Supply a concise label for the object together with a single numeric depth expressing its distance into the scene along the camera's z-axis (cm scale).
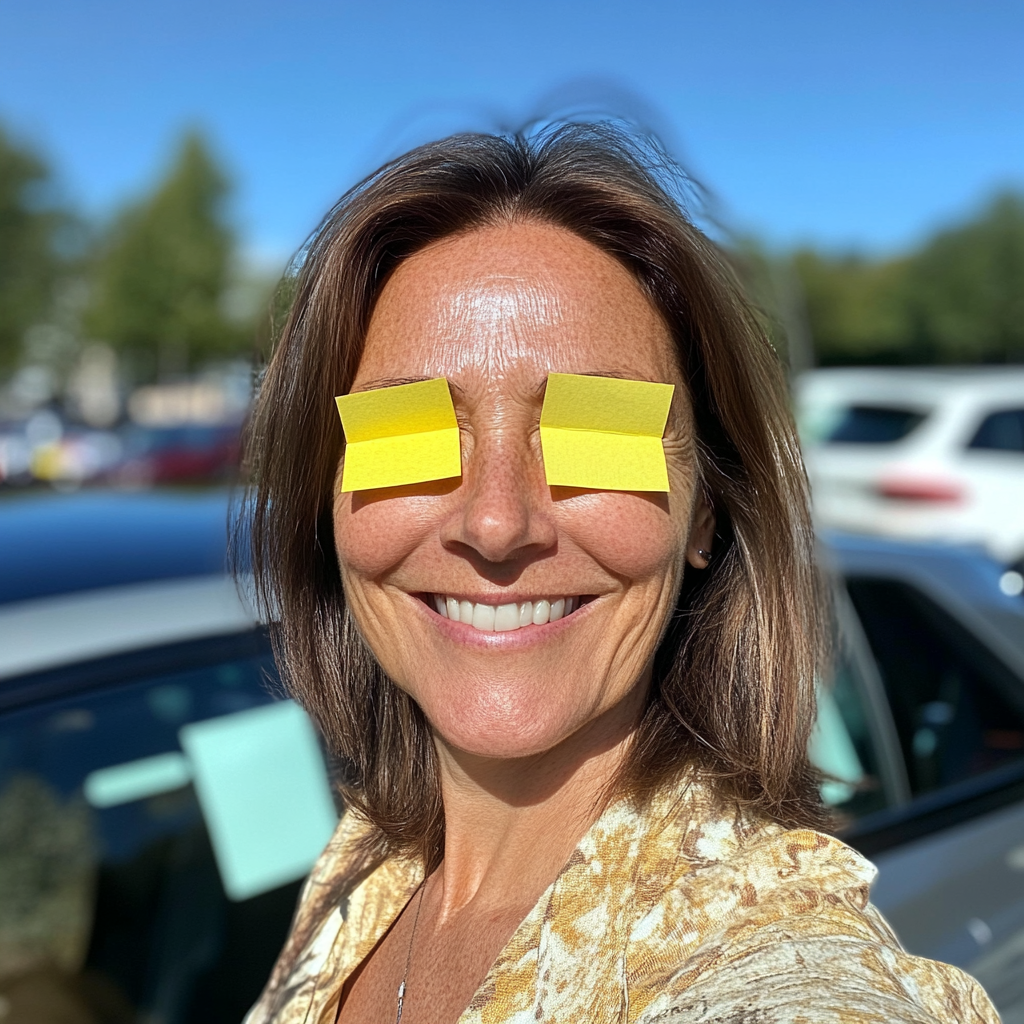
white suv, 916
